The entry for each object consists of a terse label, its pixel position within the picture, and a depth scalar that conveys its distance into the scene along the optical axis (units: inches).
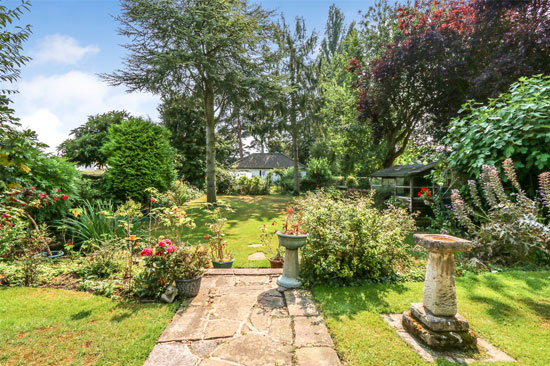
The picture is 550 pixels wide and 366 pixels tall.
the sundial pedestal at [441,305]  92.9
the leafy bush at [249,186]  784.9
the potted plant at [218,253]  182.5
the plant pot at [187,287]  133.7
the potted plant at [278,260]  185.0
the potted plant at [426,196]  324.8
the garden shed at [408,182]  368.9
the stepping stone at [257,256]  210.8
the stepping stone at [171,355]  84.9
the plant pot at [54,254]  178.6
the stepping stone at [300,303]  119.7
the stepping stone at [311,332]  96.0
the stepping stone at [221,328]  101.0
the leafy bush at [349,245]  152.0
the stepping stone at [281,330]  99.7
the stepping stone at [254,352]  86.1
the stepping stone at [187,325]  99.1
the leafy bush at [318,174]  763.4
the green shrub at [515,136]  198.1
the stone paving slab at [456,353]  87.2
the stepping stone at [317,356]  84.7
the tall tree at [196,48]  412.2
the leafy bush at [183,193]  455.2
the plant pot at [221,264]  181.5
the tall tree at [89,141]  473.1
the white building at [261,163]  1344.7
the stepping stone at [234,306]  116.6
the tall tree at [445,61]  290.5
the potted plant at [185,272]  134.2
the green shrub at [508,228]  170.2
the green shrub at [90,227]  198.4
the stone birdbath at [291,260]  146.9
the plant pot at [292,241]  146.2
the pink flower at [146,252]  129.8
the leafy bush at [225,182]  754.2
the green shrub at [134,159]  325.4
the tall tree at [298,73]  717.9
